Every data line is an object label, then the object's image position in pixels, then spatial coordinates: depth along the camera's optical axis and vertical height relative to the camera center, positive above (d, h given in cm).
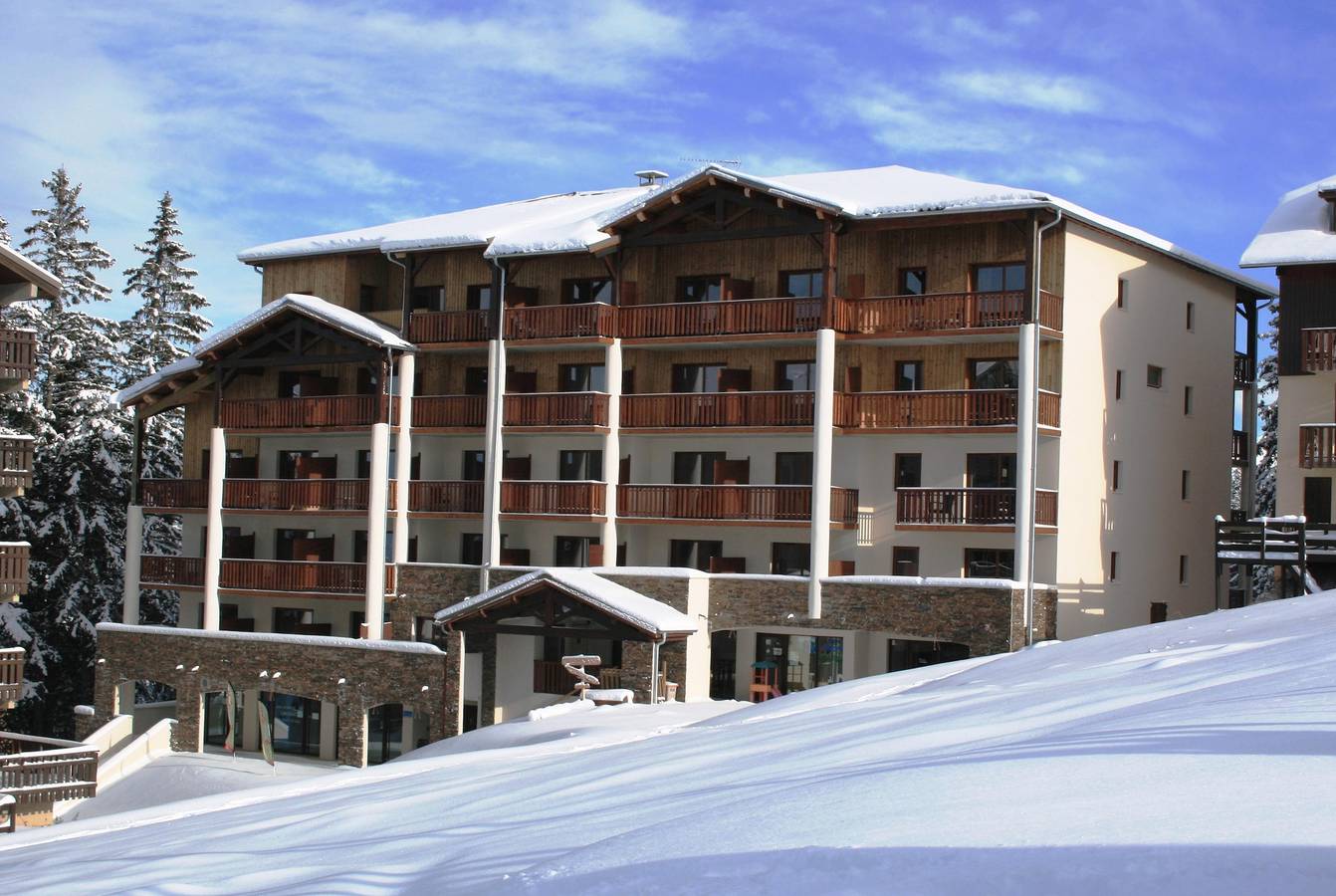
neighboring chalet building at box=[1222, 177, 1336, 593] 3391 +416
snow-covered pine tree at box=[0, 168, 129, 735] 4659 -66
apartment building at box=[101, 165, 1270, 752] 3416 +269
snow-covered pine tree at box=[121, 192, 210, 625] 5322 +703
